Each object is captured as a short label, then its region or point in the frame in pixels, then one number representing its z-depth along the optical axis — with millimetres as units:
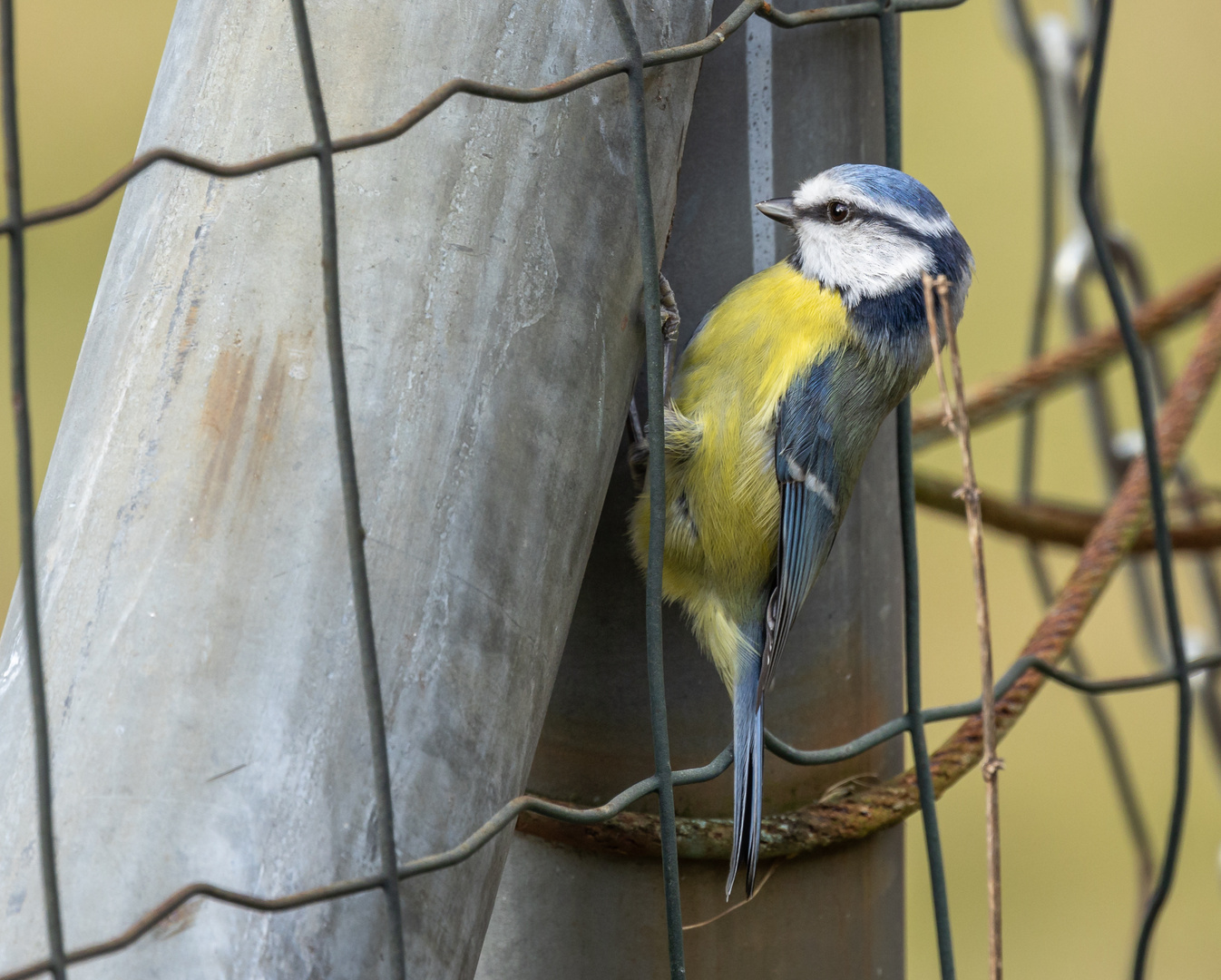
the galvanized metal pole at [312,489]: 2788
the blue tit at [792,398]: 2936
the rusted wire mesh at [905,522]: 2770
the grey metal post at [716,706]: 2892
